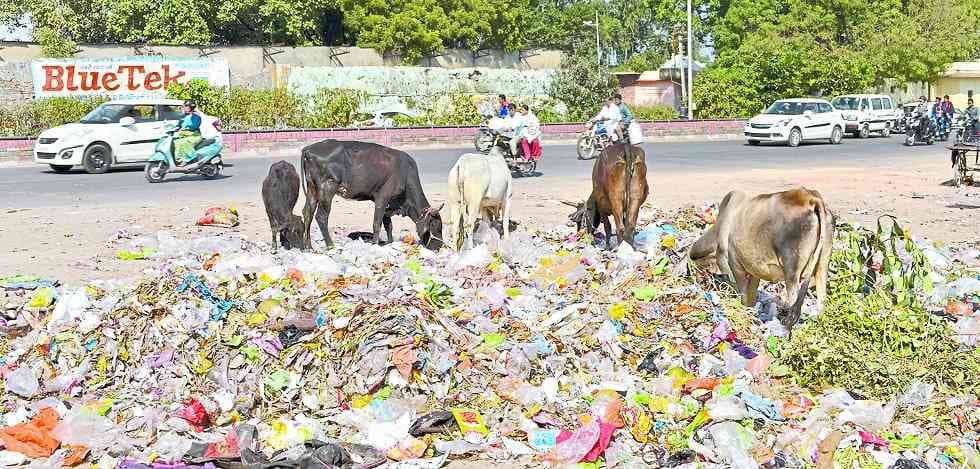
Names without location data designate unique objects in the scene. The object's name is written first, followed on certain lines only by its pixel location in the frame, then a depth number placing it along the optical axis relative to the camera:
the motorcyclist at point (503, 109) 22.91
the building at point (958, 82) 53.19
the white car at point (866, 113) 36.44
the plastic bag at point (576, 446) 5.58
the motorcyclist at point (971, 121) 28.43
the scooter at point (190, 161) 19.67
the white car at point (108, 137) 21.61
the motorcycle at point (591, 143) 24.01
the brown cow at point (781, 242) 7.42
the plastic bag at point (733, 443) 5.43
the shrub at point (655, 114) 39.03
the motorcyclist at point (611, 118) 22.79
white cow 11.03
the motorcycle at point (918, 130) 32.41
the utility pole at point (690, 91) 40.57
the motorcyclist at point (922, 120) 32.56
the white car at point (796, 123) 31.81
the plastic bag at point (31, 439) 5.80
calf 11.34
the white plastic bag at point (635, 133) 20.33
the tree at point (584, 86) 41.28
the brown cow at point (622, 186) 10.91
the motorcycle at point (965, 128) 27.79
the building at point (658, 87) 52.62
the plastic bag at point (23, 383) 6.72
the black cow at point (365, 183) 11.56
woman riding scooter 19.69
